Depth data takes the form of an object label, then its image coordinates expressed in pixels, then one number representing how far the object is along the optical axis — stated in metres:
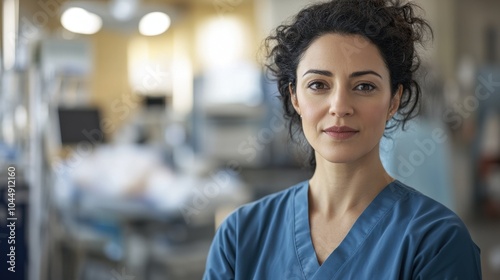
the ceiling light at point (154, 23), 2.79
